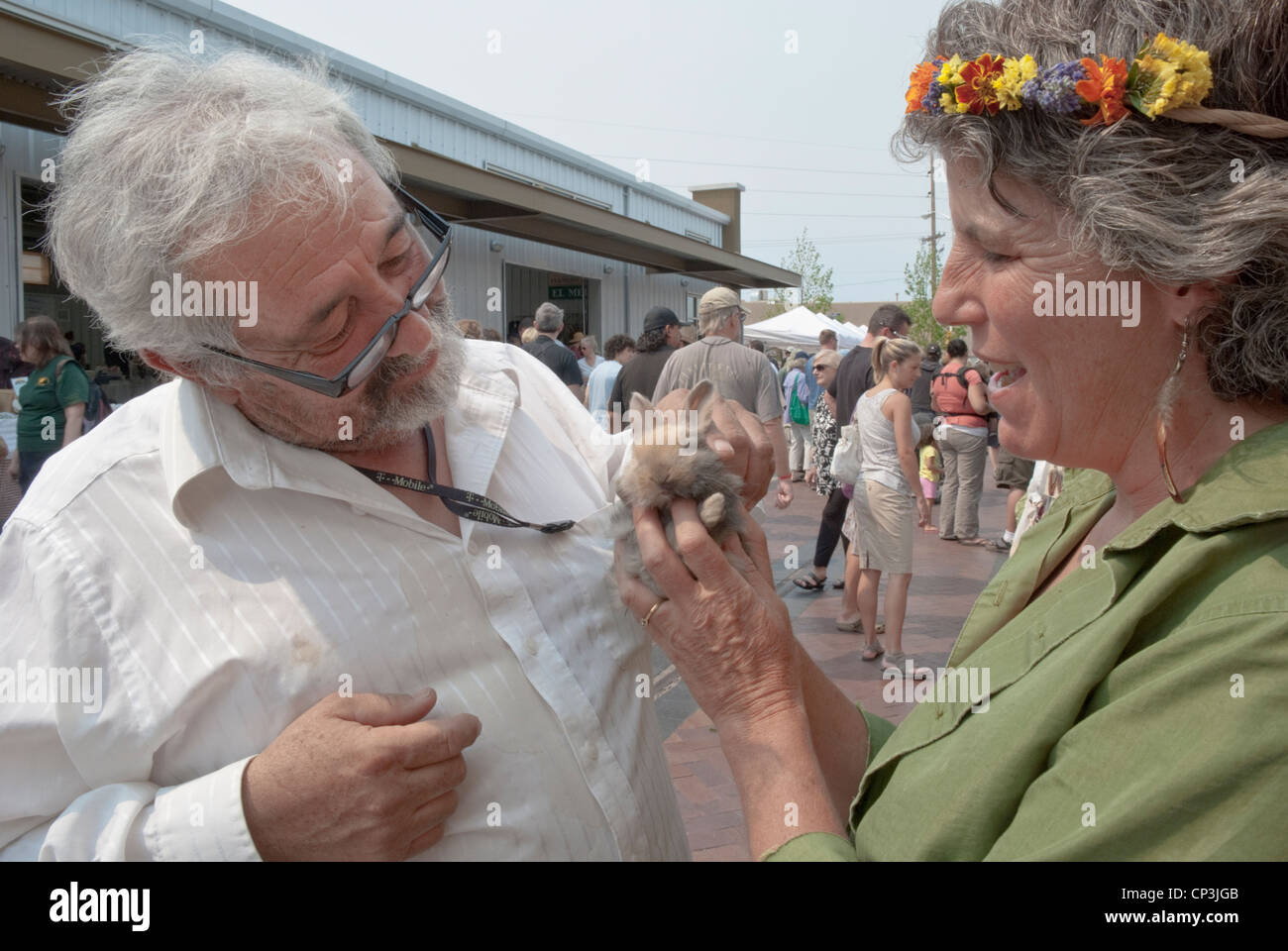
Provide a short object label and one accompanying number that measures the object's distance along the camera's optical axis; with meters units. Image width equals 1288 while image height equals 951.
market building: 8.30
